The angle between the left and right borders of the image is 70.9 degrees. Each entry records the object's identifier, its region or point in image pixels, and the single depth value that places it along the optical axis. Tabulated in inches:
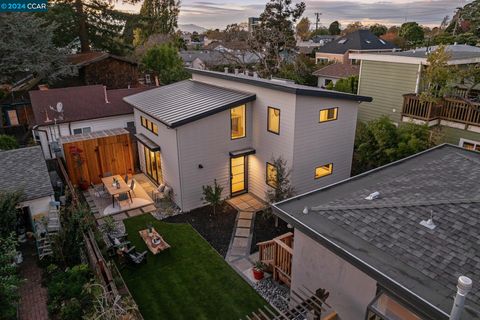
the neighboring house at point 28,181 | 473.7
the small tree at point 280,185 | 558.3
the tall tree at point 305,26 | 4552.9
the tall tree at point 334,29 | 4131.4
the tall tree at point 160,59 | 1412.4
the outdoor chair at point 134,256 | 448.9
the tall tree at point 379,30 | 3314.5
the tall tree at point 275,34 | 1443.2
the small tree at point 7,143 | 754.2
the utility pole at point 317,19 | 4215.1
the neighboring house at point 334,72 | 1469.0
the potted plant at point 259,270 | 431.5
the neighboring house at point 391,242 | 230.4
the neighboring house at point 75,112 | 796.0
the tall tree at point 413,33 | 2605.8
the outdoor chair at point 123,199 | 617.0
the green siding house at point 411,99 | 658.8
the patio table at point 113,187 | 611.2
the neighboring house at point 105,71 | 1144.2
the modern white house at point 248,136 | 567.5
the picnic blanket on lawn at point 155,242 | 480.4
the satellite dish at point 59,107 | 793.6
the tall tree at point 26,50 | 979.9
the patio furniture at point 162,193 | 626.8
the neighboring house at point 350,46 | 2136.6
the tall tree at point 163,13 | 2357.2
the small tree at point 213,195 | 582.9
